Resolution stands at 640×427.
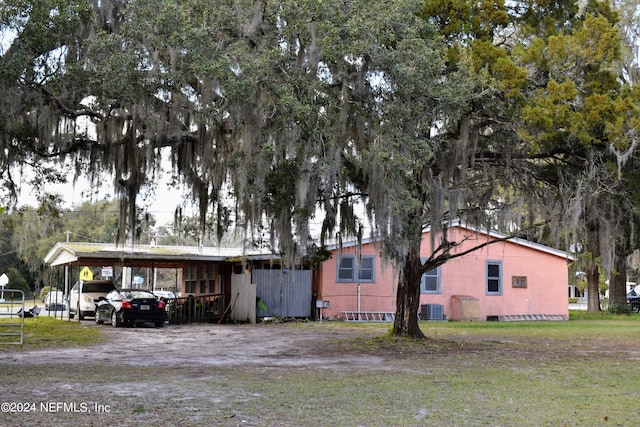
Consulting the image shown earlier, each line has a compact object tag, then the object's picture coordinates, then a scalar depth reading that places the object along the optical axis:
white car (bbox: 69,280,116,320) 27.52
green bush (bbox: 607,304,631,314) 32.28
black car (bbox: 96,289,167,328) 22.55
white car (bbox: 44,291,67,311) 32.98
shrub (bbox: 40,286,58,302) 57.30
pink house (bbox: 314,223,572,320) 27.16
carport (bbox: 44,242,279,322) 25.20
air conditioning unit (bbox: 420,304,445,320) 27.44
